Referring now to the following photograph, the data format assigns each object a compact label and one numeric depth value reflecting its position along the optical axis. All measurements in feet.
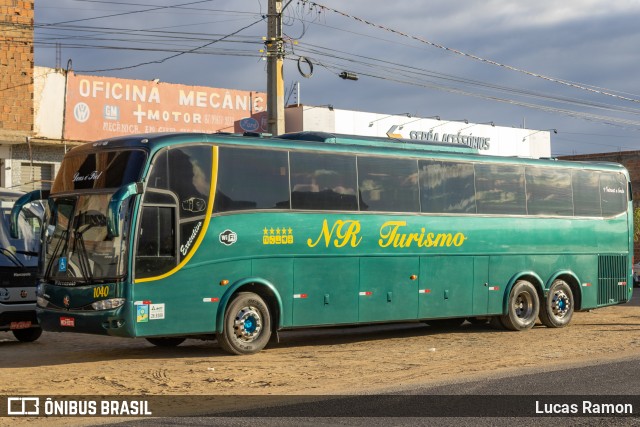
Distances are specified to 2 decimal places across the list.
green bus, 49.29
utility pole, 77.00
